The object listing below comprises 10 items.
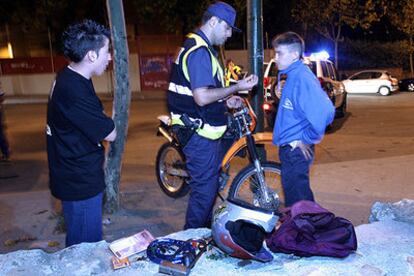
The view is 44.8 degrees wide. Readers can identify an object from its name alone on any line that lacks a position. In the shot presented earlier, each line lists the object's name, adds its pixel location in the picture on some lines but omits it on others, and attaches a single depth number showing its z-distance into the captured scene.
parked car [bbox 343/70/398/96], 21.45
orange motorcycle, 4.96
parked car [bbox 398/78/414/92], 22.91
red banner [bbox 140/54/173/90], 25.30
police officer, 4.01
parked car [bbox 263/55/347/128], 11.34
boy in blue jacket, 4.05
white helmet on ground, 2.94
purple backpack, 2.95
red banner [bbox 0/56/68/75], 25.44
